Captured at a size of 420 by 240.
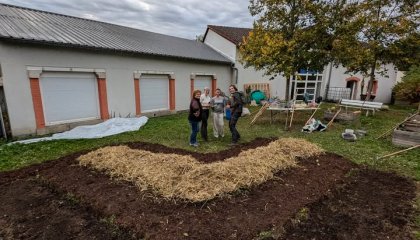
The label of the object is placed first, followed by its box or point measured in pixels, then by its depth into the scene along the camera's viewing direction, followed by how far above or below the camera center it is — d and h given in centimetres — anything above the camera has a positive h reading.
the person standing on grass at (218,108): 723 -93
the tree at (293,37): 994 +170
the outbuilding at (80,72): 734 +12
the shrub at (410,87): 1741 -63
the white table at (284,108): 940 -120
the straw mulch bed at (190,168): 395 -175
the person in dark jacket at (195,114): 658 -102
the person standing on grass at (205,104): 708 -80
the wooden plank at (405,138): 659 -164
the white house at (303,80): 1695 -16
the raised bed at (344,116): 1023 -163
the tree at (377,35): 1018 +201
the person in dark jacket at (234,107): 693 -86
